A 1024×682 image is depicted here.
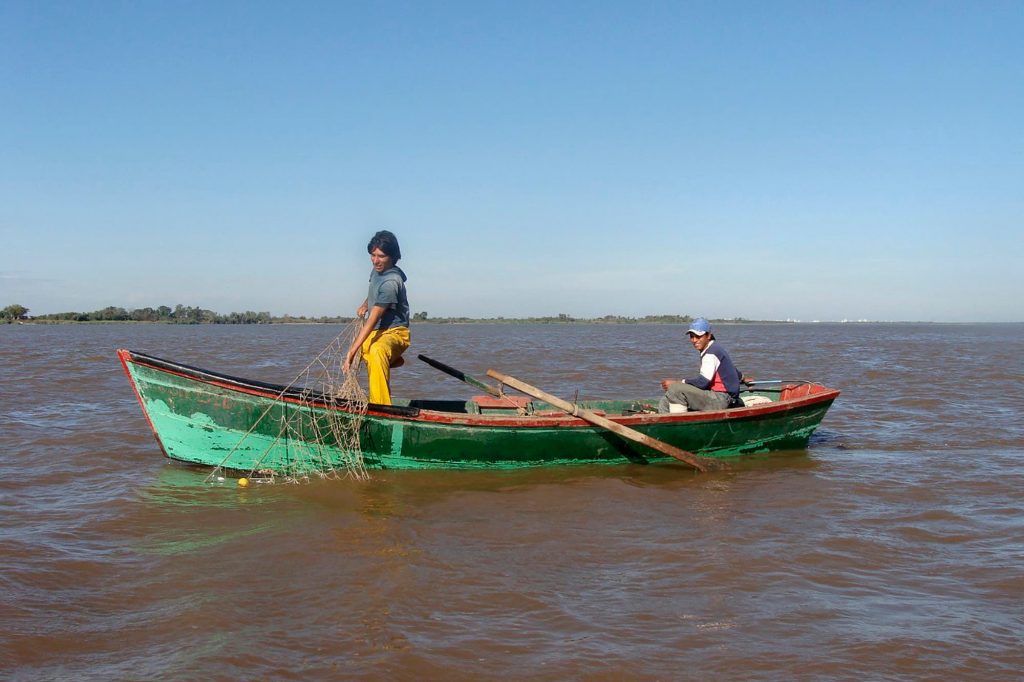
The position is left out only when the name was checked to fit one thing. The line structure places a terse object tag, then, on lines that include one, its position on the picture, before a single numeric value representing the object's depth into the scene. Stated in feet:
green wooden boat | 23.44
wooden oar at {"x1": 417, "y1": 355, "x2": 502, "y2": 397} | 29.05
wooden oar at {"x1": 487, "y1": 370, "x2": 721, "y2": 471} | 25.26
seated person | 27.84
